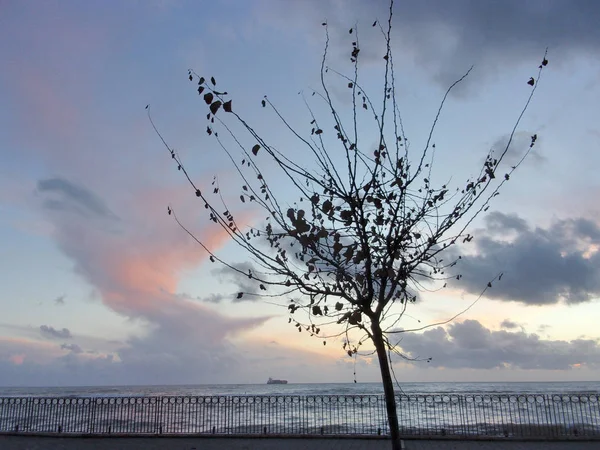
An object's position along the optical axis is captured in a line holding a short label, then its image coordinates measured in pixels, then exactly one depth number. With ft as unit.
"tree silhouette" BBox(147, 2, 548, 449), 21.33
